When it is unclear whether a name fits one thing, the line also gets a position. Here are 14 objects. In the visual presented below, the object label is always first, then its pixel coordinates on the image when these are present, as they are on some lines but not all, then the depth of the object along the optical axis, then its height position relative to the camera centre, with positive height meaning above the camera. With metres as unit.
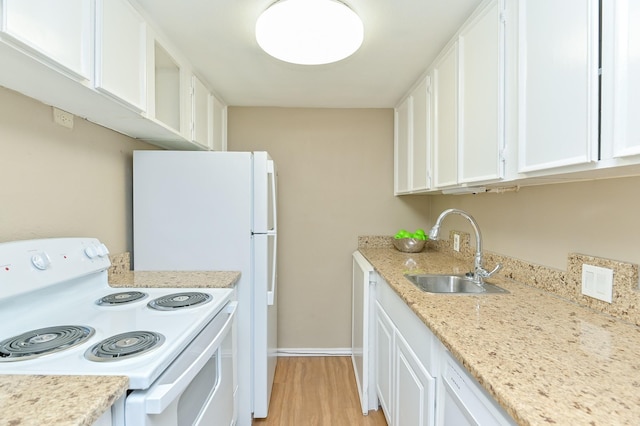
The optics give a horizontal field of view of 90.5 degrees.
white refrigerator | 1.82 -0.06
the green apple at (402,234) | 2.60 -0.21
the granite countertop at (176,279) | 1.55 -0.37
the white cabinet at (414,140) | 2.01 +0.50
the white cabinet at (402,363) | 1.13 -0.67
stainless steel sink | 1.70 -0.41
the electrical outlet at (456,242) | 2.27 -0.24
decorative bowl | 2.53 -0.29
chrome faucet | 1.54 -0.22
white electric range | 0.79 -0.39
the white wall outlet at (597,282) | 1.08 -0.26
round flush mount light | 1.35 +0.82
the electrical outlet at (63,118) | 1.36 +0.40
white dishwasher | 0.75 -0.51
